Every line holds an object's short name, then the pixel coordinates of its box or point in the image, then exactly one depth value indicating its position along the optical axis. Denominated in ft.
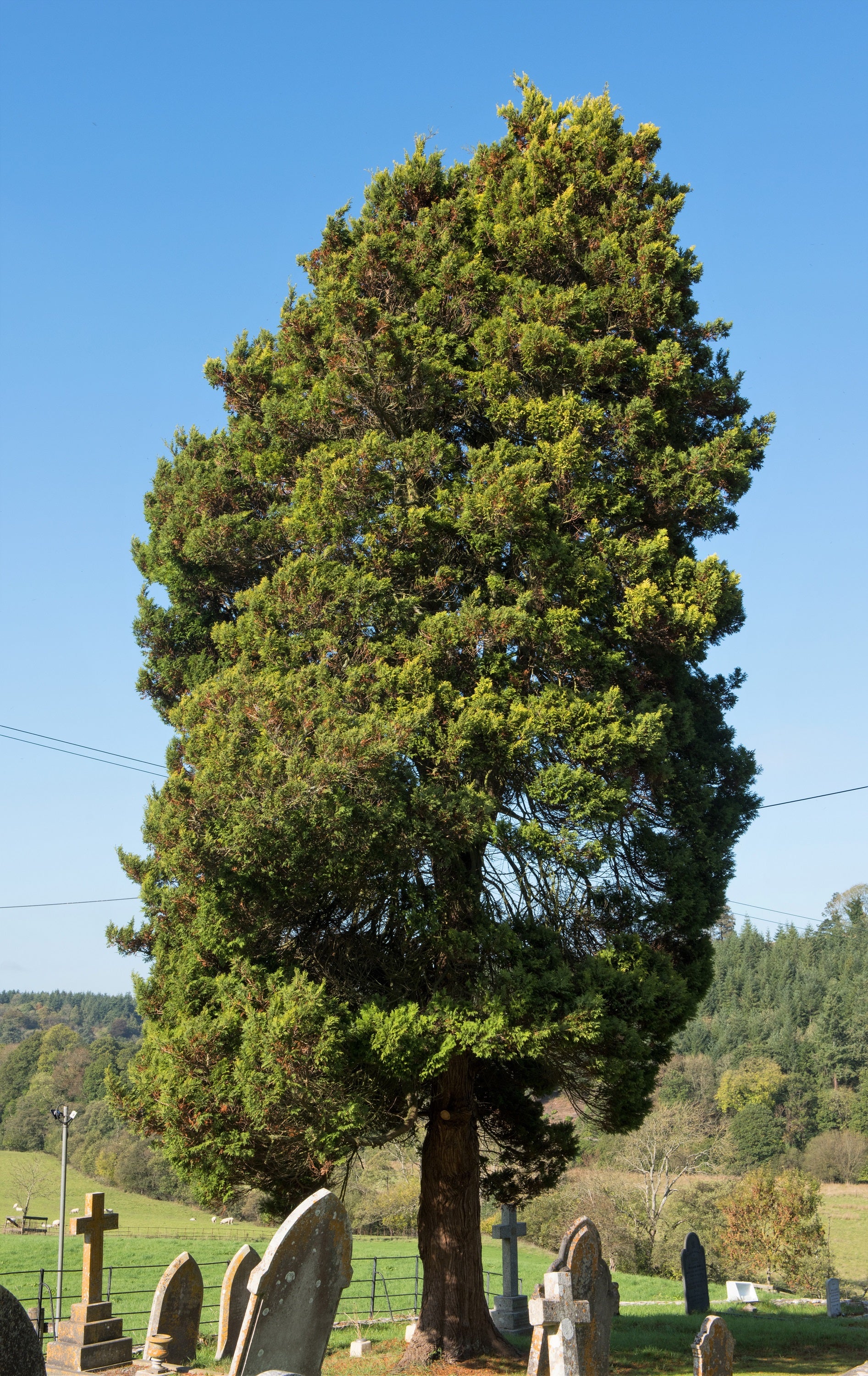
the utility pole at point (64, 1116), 70.54
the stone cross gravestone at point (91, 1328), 33.06
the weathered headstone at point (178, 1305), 30.83
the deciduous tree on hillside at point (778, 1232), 91.20
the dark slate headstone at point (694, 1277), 56.85
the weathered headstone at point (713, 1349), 23.27
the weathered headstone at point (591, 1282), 23.09
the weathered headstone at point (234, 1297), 26.40
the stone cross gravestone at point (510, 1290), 47.39
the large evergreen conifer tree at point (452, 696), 33.68
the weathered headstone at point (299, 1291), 19.85
